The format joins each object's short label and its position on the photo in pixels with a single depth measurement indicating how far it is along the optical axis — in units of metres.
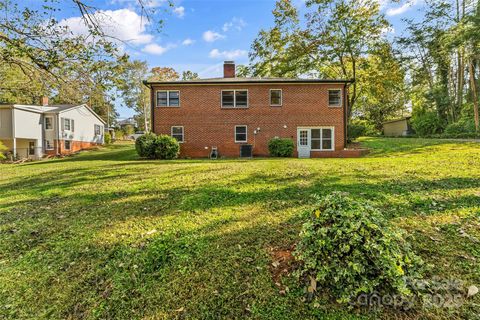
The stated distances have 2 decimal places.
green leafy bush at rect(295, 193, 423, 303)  2.26
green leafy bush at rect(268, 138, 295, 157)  15.18
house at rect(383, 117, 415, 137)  29.41
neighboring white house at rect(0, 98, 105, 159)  21.39
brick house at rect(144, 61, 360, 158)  16.61
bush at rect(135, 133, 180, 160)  14.37
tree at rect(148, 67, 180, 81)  41.39
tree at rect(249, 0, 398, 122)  21.89
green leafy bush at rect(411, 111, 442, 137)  24.62
